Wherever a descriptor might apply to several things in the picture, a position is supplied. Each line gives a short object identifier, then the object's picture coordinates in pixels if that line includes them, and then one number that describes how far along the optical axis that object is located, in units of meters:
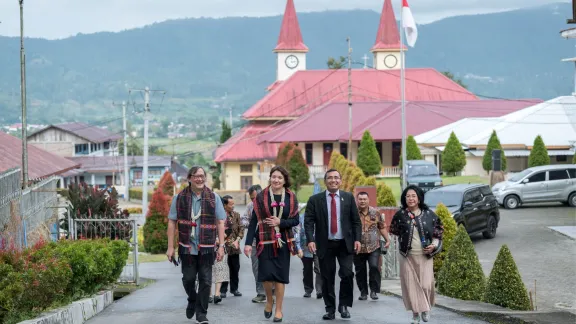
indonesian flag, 35.62
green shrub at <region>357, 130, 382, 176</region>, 57.81
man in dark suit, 12.26
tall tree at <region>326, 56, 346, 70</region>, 119.46
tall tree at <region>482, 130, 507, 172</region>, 46.32
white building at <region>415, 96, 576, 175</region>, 48.09
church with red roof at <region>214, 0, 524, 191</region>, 70.38
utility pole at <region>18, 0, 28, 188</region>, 21.34
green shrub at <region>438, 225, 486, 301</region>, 15.73
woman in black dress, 12.13
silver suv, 35.62
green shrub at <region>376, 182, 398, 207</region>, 25.56
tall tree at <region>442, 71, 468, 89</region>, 133.80
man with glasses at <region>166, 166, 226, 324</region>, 11.92
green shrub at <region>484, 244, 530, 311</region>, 14.42
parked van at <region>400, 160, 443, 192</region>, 41.67
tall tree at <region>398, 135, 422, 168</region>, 52.59
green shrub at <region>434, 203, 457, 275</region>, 19.36
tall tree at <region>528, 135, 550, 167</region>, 45.16
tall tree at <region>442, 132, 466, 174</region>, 50.44
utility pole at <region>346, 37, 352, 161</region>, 52.55
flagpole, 35.88
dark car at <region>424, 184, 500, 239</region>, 26.98
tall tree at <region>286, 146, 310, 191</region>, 60.38
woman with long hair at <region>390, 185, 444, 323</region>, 11.73
